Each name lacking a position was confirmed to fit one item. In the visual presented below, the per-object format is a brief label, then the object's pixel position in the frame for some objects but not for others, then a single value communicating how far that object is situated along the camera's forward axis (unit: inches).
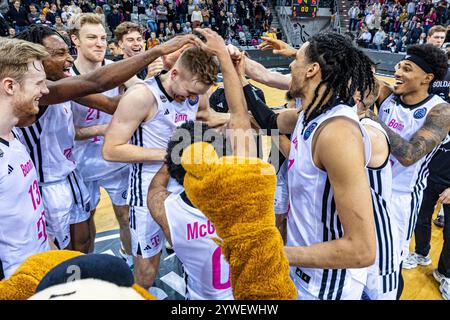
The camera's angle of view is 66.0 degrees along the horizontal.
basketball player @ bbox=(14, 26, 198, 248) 106.5
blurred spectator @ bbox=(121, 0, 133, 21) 610.2
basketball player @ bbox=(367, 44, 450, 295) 114.6
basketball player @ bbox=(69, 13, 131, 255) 138.5
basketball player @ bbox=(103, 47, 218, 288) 101.3
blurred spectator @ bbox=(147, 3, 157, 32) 637.3
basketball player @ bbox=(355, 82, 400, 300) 69.0
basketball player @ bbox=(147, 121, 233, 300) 65.7
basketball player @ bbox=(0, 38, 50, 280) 73.8
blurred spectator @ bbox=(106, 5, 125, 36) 580.4
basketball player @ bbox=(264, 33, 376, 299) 56.2
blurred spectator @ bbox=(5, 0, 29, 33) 476.7
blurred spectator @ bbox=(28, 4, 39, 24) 511.8
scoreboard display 882.4
